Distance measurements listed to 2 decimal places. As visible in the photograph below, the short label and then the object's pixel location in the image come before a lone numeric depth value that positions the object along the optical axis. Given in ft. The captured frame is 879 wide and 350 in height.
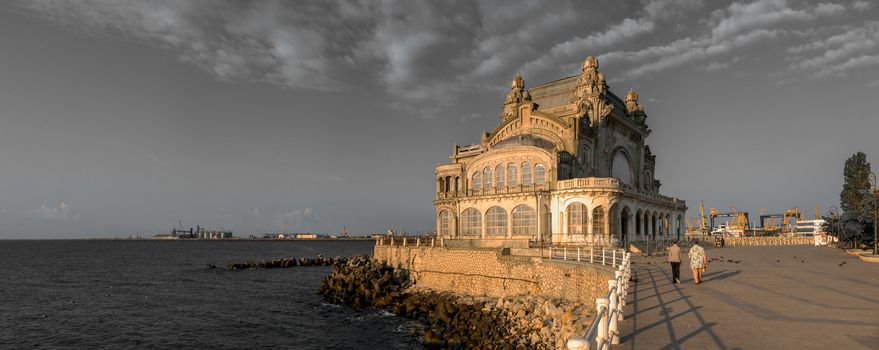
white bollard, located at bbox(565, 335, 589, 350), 17.12
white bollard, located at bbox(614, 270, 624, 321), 38.50
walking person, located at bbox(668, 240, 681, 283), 64.69
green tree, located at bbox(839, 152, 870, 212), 197.98
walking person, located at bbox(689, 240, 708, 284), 64.54
